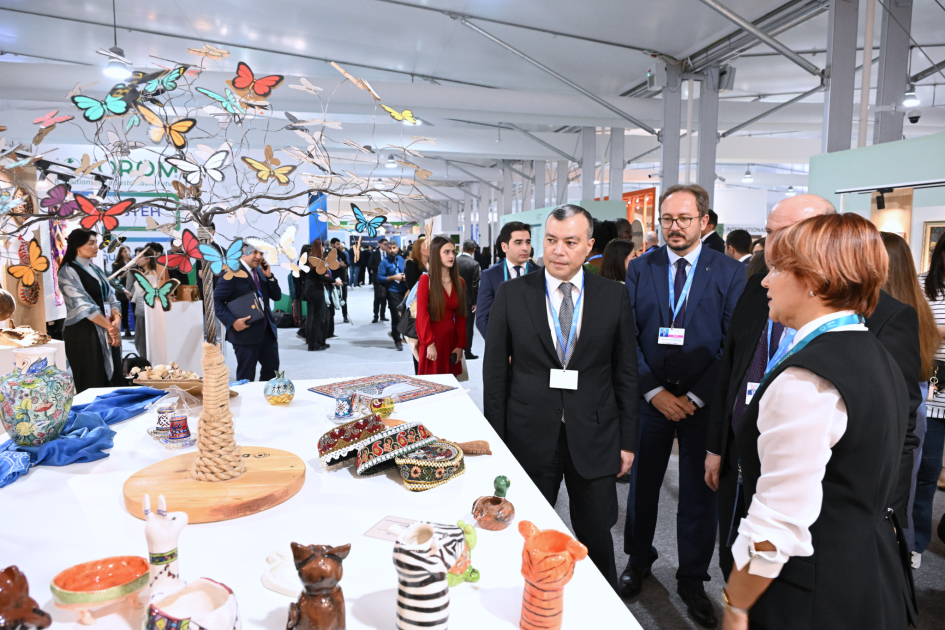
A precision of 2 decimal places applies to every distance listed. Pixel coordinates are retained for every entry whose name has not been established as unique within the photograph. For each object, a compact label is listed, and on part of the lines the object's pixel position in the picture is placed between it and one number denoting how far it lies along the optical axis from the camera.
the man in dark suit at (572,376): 1.97
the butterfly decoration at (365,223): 1.48
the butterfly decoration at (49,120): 1.16
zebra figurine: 0.81
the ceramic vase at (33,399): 1.65
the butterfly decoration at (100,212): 1.15
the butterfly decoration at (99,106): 1.12
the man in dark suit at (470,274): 5.35
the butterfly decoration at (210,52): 1.25
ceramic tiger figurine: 0.88
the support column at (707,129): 6.97
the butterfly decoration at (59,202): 1.19
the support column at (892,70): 4.58
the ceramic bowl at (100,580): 0.91
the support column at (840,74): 4.56
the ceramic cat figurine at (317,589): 0.81
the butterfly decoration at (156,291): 1.25
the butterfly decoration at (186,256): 1.19
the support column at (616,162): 10.20
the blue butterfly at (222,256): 1.20
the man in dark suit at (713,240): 3.18
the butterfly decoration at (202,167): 1.20
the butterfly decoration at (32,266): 1.36
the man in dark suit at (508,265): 3.55
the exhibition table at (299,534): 1.00
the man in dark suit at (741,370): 1.58
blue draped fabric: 1.58
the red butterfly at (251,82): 1.25
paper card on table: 1.25
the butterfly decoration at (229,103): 1.34
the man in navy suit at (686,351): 2.25
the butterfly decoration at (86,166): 1.22
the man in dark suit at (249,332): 4.20
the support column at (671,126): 7.10
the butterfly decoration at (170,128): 1.18
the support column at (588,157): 10.66
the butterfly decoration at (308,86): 1.28
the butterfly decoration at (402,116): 1.35
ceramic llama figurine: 0.77
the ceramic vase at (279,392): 2.25
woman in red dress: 3.68
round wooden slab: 1.31
